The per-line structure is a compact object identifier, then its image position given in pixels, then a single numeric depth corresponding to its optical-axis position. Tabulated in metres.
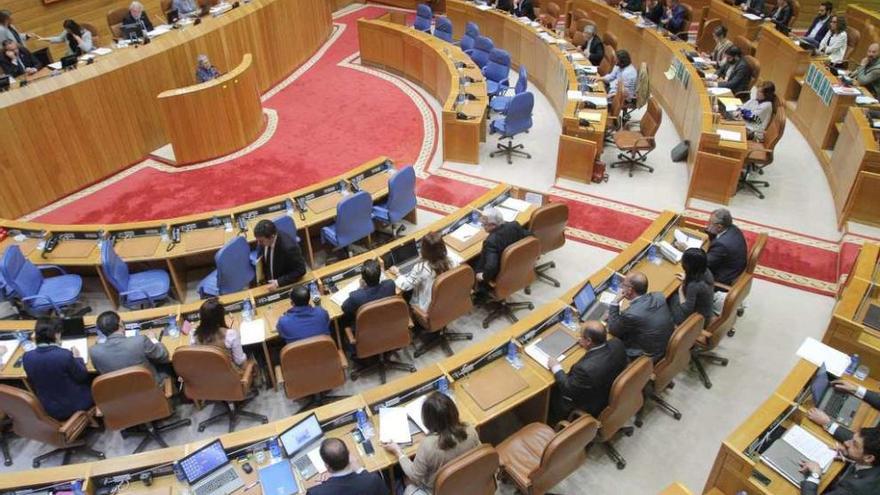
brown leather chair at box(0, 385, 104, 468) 4.44
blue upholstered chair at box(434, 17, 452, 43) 12.73
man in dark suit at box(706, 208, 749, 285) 5.68
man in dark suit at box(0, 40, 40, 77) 9.53
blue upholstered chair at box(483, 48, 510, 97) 10.84
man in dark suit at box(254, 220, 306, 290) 5.70
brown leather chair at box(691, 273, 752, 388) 5.21
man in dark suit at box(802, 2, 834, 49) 11.06
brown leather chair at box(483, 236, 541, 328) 5.73
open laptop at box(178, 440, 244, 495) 3.97
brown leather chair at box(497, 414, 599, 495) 3.90
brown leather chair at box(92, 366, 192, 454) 4.48
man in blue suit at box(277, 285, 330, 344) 4.97
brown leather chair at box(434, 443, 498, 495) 3.58
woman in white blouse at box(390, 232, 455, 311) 5.40
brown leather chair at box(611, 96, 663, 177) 8.62
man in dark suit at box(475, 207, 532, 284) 5.89
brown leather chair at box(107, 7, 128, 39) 11.63
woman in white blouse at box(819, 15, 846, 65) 10.22
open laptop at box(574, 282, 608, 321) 5.27
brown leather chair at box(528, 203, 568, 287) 6.25
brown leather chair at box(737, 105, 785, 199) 7.89
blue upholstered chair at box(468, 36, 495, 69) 11.68
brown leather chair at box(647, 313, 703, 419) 4.73
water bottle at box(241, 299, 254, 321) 5.48
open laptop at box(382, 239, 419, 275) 5.97
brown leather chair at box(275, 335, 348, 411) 4.68
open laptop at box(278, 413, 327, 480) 4.09
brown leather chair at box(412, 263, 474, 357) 5.36
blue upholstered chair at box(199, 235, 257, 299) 6.00
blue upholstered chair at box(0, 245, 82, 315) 5.98
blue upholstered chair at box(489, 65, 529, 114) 9.73
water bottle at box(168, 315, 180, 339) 5.35
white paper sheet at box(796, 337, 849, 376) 4.51
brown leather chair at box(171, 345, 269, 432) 4.66
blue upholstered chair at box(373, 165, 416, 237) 7.08
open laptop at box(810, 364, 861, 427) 4.38
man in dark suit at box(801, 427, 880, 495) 3.57
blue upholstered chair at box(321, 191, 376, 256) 6.67
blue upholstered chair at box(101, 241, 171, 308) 6.05
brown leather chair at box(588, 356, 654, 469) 4.32
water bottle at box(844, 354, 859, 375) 4.62
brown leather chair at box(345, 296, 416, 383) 5.05
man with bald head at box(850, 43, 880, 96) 9.09
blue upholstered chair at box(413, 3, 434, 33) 13.33
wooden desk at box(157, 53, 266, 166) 9.08
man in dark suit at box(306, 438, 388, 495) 3.52
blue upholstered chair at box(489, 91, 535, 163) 8.93
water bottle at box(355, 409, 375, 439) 4.28
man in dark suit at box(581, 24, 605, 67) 11.03
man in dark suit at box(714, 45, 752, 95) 9.32
